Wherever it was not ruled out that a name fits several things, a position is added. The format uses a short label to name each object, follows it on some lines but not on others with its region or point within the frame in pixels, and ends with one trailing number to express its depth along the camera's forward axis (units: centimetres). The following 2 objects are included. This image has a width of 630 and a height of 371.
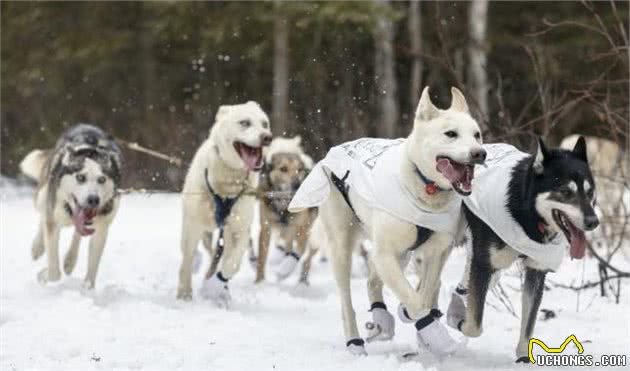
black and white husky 944
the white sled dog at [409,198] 989
